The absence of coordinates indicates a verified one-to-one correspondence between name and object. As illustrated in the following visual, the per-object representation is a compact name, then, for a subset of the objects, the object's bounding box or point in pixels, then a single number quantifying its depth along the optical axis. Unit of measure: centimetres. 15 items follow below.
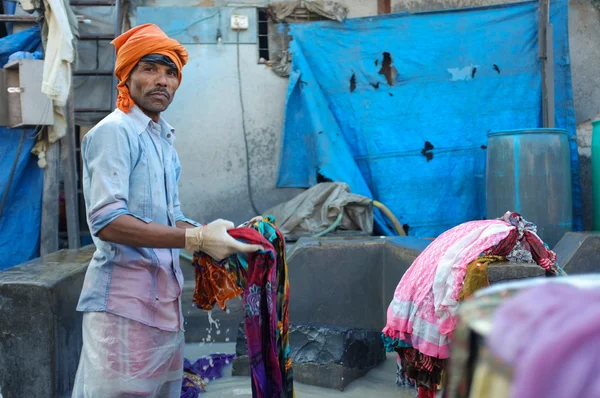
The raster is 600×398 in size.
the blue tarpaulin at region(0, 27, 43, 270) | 644
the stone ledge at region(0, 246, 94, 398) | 339
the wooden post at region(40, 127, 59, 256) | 625
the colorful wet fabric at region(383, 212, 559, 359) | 278
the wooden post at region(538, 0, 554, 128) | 608
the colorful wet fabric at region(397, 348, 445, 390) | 287
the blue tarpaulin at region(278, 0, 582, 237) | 627
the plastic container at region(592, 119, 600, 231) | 566
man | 217
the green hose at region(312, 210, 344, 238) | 614
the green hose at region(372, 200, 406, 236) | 629
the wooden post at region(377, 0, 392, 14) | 694
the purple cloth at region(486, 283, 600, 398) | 72
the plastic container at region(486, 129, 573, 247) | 546
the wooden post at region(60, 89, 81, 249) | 616
